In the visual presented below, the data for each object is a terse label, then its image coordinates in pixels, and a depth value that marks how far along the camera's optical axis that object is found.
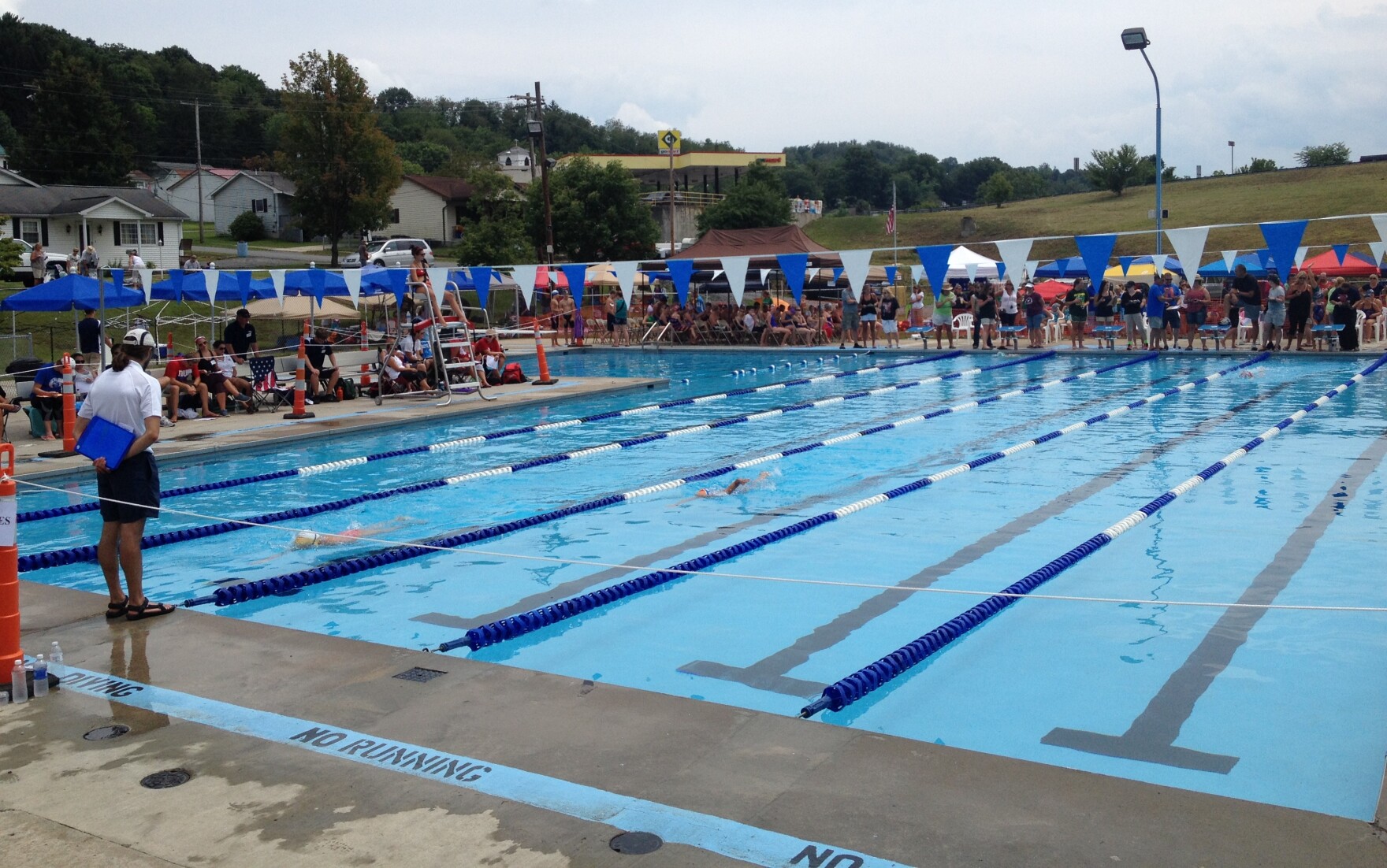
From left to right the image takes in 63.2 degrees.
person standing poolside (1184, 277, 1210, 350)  22.33
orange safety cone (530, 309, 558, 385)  18.97
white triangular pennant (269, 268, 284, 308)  19.86
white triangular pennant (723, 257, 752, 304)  21.20
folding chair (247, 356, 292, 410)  16.02
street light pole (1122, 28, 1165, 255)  23.97
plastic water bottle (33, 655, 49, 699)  4.68
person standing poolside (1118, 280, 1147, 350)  23.25
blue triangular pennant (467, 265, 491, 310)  24.16
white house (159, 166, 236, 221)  68.06
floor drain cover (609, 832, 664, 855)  3.25
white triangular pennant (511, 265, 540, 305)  23.81
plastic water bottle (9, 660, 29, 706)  4.62
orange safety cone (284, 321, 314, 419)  14.75
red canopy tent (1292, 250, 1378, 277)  26.77
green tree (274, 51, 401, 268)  49.25
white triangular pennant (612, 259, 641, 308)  22.62
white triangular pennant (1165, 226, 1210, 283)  17.39
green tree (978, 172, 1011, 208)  72.00
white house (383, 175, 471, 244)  60.00
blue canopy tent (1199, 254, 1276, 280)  27.78
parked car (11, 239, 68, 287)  26.55
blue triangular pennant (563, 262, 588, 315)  24.85
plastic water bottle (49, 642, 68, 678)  4.96
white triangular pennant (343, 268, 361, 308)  20.16
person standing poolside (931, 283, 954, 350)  24.72
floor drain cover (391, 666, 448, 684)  4.88
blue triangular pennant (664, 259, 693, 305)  24.08
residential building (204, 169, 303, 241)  63.22
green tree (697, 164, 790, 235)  51.06
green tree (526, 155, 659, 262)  45.69
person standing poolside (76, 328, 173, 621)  5.73
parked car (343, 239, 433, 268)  36.81
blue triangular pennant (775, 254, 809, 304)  21.53
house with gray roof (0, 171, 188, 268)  43.94
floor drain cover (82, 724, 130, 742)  4.21
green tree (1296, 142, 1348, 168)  69.19
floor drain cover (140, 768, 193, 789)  3.78
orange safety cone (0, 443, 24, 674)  4.73
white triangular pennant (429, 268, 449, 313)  21.39
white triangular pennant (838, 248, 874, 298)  20.30
